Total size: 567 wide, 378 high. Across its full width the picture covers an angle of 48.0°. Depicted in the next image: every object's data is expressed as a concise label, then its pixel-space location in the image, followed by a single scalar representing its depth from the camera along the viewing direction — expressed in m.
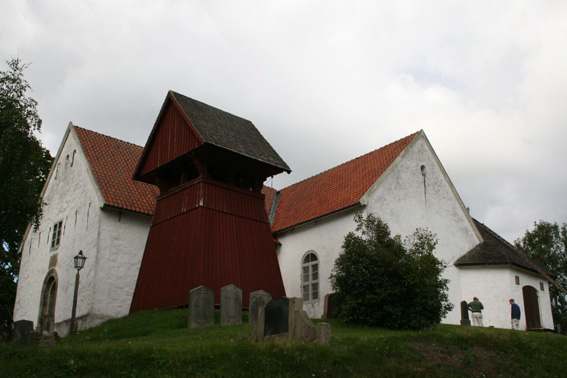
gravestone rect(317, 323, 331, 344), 14.48
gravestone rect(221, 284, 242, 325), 19.95
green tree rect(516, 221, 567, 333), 44.91
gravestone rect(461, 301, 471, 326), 26.83
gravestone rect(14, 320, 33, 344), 17.12
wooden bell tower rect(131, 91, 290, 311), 23.55
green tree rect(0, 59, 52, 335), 21.48
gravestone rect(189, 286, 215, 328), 19.58
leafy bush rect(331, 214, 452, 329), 20.62
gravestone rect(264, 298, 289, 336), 15.13
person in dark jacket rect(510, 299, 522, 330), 25.28
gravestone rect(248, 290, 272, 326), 16.35
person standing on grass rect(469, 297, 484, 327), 24.50
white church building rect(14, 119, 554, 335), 26.80
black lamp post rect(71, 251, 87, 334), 22.05
